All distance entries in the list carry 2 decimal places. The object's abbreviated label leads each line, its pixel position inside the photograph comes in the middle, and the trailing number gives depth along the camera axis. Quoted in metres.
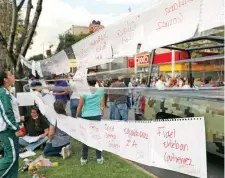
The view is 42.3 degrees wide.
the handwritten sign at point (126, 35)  2.82
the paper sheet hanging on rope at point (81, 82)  3.71
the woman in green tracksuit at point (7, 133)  3.40
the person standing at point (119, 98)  3.53
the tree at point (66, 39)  47.65
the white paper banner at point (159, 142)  2.36
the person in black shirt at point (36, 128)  5.66
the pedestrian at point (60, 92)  5.28
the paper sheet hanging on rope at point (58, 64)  4.25
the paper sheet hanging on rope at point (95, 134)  3.62
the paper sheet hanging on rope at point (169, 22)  2.25
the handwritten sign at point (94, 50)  3.23
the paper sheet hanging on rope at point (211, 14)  2.02
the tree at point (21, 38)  6.75
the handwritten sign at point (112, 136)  3.28
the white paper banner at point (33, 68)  6.02
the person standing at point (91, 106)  4.38
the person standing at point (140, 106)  3.75
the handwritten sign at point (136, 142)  2.85
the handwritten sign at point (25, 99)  6.14
